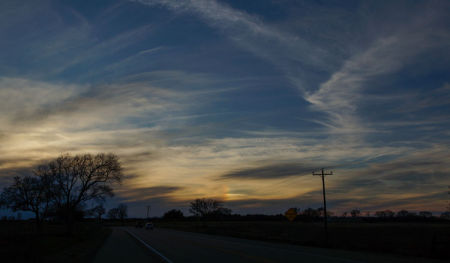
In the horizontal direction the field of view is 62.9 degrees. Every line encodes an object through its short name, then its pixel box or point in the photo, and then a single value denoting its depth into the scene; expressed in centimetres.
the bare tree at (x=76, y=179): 5272
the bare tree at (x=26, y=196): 6462
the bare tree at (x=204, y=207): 14888
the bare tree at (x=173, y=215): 19550
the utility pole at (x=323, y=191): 3940
